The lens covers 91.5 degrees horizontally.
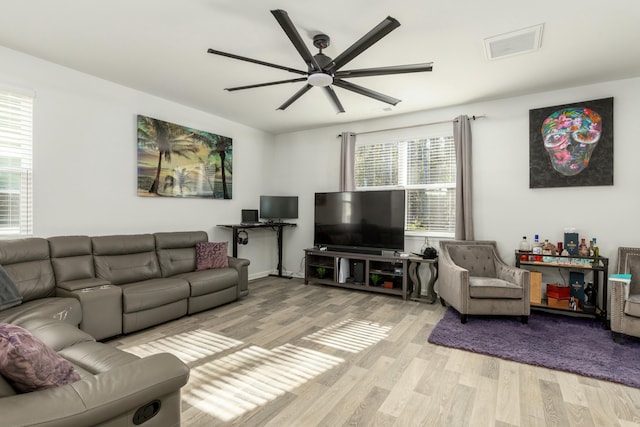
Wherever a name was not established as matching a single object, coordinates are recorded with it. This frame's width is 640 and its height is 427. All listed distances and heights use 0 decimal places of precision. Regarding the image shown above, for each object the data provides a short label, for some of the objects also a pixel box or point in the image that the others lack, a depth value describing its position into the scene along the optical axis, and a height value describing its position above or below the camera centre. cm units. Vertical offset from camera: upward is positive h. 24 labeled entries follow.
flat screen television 457 -11
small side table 425 -91
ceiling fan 198 +118
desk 488 -25
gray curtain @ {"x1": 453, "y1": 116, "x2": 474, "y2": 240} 423 +43
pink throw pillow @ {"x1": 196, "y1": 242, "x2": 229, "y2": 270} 417 -58
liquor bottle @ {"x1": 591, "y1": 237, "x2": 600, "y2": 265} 341 -42
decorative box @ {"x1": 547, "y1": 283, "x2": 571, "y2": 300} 363 -92
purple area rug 246 -121
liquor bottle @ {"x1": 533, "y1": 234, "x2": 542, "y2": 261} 368 -44
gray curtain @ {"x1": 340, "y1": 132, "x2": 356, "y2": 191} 515 +85
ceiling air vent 259 +151
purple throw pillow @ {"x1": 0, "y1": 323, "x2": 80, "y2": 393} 105 -52
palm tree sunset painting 407 +75
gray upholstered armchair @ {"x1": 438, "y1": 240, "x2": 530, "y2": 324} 335 -79
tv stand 451 -89
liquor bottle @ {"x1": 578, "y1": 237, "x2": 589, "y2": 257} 354 -41
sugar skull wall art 359 +83
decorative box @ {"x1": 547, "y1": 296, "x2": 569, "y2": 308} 361 -104
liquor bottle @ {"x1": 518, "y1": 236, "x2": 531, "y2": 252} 385 -41
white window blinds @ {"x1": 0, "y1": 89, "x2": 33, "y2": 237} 298 +49
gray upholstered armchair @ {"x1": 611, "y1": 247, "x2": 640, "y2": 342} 279 -89
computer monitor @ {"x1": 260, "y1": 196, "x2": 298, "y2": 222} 557 +9
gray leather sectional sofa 104 -68
